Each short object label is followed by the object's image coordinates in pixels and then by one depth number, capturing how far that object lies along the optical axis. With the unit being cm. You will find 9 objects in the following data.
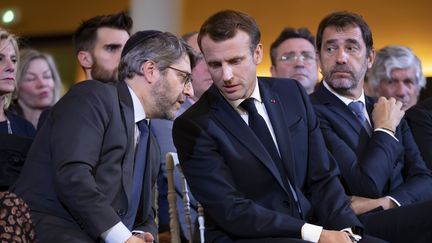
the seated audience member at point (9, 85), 739
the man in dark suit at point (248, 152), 582
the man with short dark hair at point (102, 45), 850
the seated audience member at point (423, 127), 740
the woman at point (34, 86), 952
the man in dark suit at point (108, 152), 541
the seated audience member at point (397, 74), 934
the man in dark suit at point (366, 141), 631
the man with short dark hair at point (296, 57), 958
